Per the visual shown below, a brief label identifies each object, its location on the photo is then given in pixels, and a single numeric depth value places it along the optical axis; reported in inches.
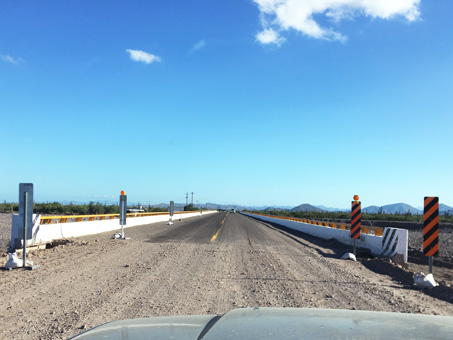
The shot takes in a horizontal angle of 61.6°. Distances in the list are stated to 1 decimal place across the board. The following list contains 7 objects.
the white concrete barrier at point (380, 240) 501.4
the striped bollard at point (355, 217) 561.3
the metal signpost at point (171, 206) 1443.9
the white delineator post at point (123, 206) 772.6
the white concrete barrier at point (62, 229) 567.1
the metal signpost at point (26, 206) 430.9
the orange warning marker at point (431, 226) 396.2
